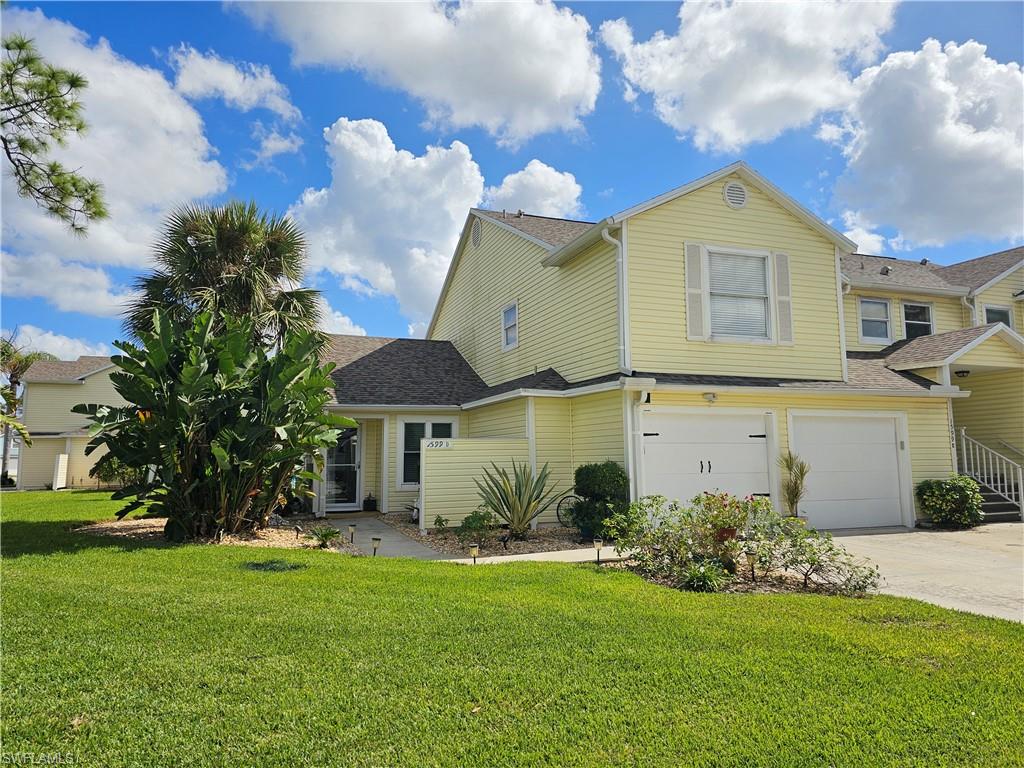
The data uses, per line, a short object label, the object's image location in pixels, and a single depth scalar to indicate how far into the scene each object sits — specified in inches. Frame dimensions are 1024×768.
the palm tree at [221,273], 505.4
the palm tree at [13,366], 1155.6
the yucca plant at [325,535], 376.5
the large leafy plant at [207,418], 358.0
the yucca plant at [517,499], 422.9
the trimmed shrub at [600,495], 410.6
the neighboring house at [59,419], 1079.0
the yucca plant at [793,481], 467.8
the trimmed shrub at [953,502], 484.4
